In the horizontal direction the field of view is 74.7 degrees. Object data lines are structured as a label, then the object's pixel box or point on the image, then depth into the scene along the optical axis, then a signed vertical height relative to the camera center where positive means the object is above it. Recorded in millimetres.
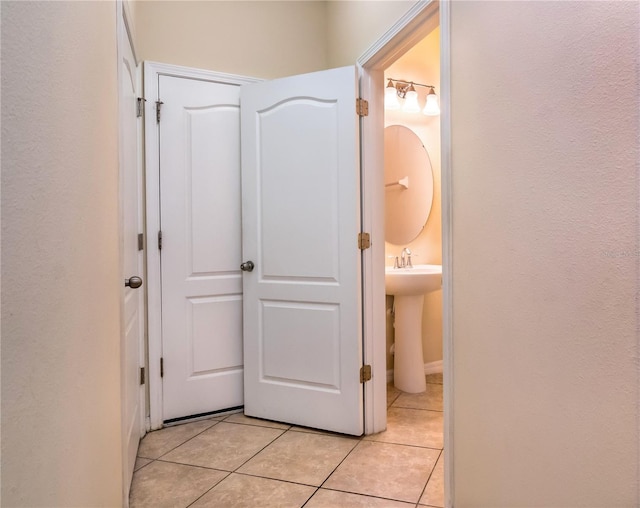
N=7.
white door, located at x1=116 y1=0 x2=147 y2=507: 1535 +66
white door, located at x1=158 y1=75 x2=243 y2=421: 2480 +44
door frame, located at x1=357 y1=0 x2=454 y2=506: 2256 +185
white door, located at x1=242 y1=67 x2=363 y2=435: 2266 +11
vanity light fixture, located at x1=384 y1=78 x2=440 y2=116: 3131 +1167
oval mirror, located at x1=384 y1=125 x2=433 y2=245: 3195 +495
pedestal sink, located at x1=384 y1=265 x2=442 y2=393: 2945 -635
